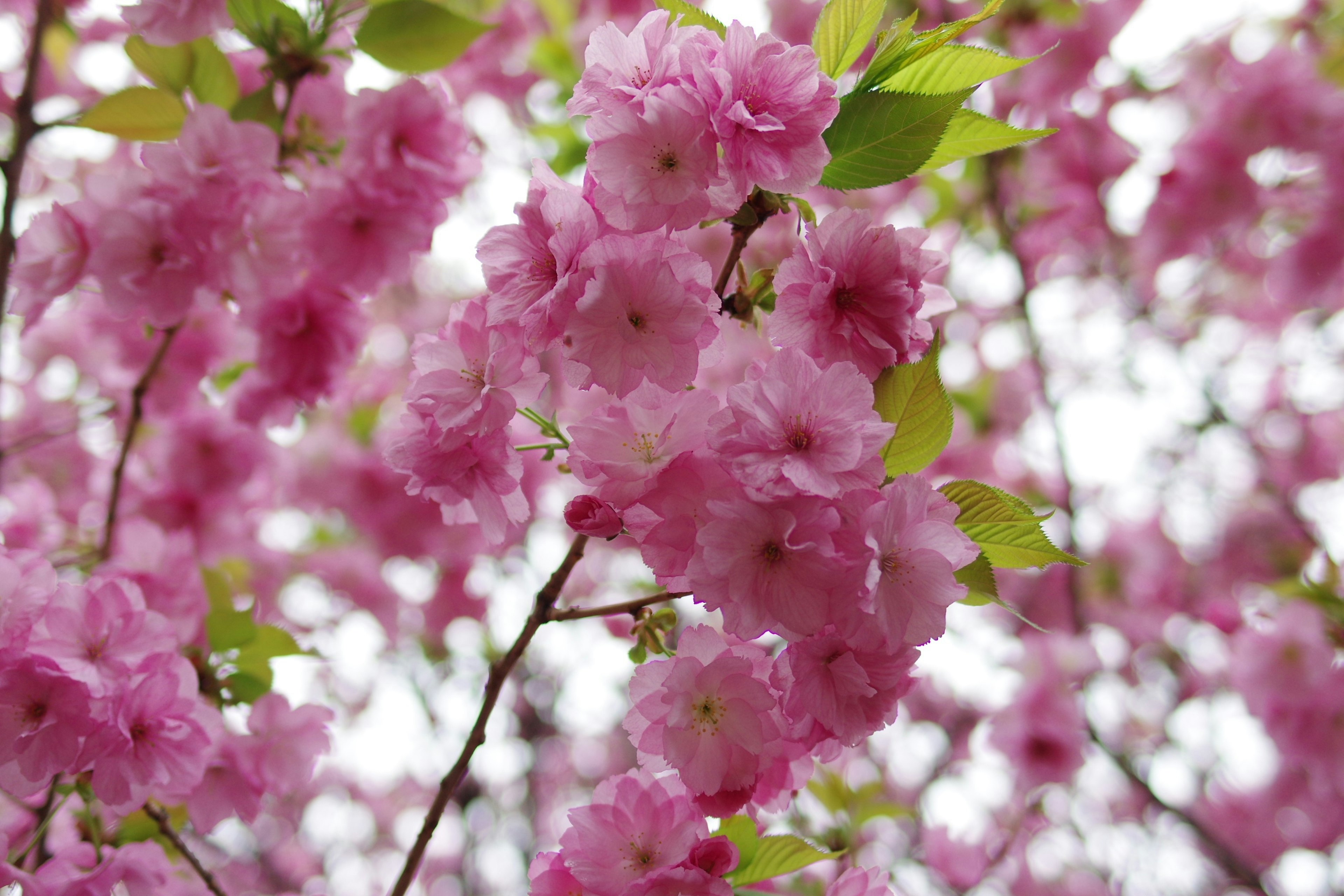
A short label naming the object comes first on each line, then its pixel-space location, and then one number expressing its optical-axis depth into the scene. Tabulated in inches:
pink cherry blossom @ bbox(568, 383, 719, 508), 23.2
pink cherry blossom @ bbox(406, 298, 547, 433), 23.7
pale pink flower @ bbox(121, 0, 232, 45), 27.8
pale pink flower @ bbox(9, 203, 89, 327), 29.0
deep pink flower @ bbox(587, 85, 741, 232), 23.1
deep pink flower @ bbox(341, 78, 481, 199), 29.5
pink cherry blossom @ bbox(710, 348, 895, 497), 22.5
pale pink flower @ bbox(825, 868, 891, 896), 24.1
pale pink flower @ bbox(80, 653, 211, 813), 25.1
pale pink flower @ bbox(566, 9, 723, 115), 23.8
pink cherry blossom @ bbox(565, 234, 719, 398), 23.2
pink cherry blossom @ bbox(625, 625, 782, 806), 23.4
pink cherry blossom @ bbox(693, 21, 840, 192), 23.3
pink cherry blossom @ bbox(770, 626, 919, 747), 23.1
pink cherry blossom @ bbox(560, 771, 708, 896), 23.6
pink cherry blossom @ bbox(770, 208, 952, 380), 23.7
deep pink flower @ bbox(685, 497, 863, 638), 22.5
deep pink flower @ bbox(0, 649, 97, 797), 24.6
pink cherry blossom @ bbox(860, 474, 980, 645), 22.7
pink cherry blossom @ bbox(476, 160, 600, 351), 23.5
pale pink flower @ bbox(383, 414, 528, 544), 24.1
